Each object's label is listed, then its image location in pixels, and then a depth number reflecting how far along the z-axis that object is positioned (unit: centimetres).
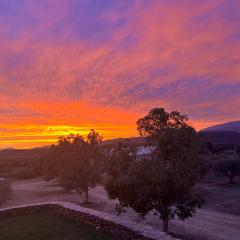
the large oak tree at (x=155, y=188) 1170
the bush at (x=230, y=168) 2797
